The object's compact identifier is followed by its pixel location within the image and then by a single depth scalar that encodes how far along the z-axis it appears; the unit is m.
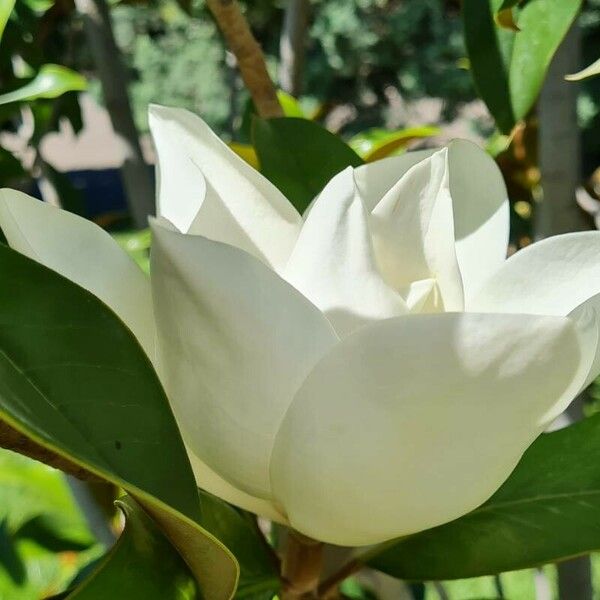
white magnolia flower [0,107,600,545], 0.34
